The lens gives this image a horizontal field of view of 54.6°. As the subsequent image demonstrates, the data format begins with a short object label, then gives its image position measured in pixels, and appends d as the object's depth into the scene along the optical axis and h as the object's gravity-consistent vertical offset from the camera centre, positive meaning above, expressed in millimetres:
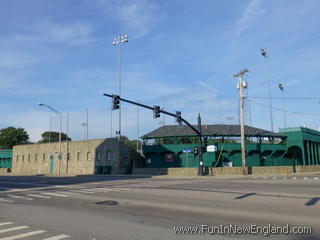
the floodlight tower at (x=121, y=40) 51281 +19649
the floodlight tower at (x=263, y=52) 60031 +20210
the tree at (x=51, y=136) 102438 +7952
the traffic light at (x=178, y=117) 30031 +3946
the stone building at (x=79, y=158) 47716 +184
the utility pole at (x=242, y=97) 37250 +7601
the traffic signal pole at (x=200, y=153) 30155 +485
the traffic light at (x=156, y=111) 27358 +4146
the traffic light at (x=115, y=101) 25047 +4631
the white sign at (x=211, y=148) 38375 +1210
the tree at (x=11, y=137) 103562 +7624
